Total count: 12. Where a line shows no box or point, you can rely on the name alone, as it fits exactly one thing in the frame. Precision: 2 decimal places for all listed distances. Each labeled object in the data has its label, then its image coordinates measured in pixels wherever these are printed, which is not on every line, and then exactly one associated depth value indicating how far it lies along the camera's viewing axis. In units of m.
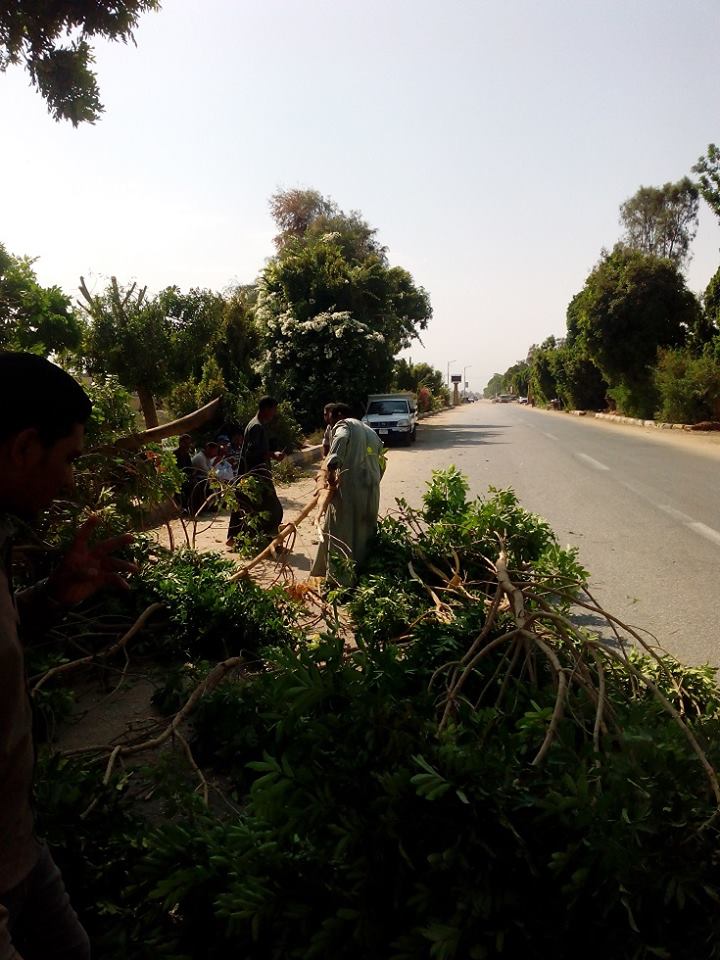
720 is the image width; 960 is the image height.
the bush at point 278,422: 15.59
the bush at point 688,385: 23.55
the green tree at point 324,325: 22.14
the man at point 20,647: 1.22
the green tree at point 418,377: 42.66
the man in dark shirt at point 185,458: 9.85
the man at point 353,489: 6.10
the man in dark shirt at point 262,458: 7.77
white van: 22.30
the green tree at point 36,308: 8.65
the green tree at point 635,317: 29.58
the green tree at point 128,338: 14.23
